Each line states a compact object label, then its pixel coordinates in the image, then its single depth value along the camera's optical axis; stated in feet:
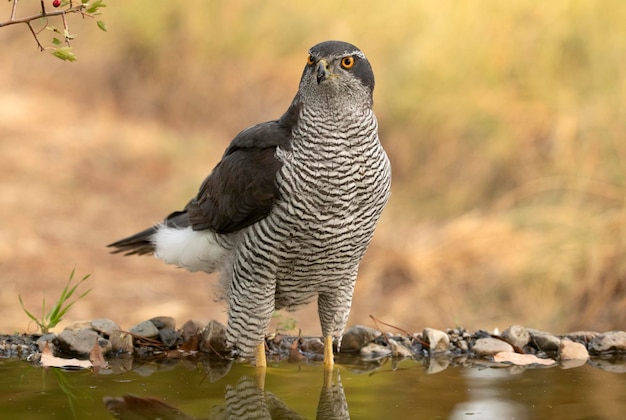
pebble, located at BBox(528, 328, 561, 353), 29.94
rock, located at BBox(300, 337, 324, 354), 30.94
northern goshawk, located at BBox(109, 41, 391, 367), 26.05
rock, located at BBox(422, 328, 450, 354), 30.19
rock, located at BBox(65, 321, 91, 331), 30.55
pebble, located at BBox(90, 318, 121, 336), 29.94
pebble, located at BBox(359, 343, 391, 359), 30.04
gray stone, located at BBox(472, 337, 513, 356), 29.45
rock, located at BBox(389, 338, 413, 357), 29.84
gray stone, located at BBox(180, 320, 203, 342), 30.48
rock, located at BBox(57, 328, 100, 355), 28.58
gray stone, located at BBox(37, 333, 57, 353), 28.81
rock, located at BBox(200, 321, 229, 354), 30.12
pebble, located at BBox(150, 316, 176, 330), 30.96
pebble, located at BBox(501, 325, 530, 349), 30.09
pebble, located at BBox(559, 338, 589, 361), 29.30
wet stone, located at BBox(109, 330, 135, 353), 29.45
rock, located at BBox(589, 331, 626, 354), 29.78
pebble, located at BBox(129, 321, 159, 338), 30.09
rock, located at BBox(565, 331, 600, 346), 30.80
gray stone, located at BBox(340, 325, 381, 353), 30.76
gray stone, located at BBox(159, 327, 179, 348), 30.17
